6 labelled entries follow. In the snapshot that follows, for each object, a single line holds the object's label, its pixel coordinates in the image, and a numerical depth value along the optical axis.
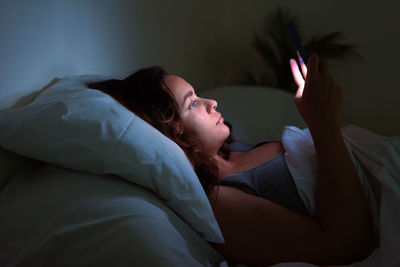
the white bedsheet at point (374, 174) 0.73
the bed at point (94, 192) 0.52
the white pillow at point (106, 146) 0.65
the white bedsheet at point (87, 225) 0.51
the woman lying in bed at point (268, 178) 0.75
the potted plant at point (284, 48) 1.92
